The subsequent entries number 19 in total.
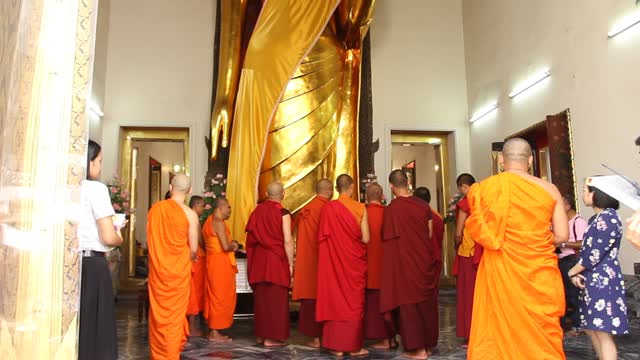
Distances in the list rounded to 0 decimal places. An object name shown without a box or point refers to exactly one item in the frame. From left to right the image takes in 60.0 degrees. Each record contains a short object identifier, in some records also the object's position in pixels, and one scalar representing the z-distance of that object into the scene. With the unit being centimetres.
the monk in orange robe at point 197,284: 560
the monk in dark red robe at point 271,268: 488
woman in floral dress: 331
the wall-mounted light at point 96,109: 801
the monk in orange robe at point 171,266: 397
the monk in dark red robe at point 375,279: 483
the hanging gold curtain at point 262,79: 638
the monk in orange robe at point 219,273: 529
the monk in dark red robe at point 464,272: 474
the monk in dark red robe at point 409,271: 432
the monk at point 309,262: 500
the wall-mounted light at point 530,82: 662
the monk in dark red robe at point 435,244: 446
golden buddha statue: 657
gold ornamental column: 186
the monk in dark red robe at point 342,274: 449
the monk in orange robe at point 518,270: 307
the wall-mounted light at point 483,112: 818
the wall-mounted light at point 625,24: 479
